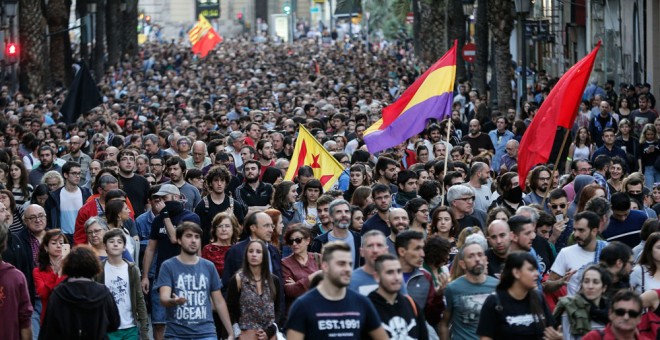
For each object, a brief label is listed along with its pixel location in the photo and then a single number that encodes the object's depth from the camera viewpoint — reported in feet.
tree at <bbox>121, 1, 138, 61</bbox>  216.43
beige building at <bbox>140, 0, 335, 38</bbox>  431.43
